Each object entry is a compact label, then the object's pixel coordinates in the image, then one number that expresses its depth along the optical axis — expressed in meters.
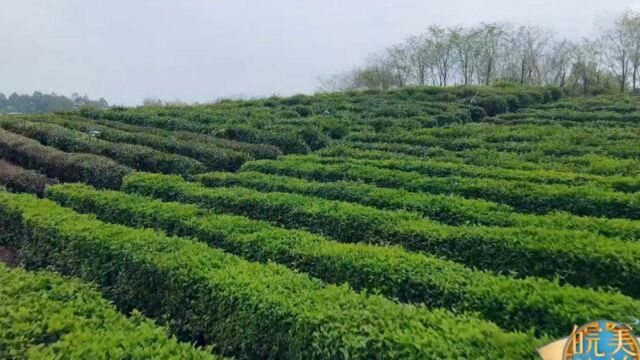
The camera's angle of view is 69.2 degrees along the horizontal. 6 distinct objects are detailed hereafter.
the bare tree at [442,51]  59.34
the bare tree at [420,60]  61.31
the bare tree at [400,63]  63.03
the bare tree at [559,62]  59.37
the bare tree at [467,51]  57.41
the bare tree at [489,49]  56.47
